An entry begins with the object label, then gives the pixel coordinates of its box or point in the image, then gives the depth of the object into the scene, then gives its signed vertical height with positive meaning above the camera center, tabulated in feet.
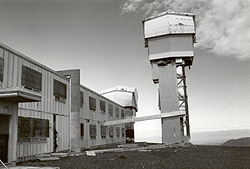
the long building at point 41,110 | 39.34 +2.71
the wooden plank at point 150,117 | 94.76 +0.92
